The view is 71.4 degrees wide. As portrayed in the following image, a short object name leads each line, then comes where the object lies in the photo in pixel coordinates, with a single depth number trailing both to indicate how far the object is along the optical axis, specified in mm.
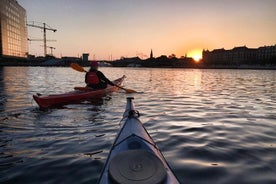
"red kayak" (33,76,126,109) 8136
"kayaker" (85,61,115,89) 10793
